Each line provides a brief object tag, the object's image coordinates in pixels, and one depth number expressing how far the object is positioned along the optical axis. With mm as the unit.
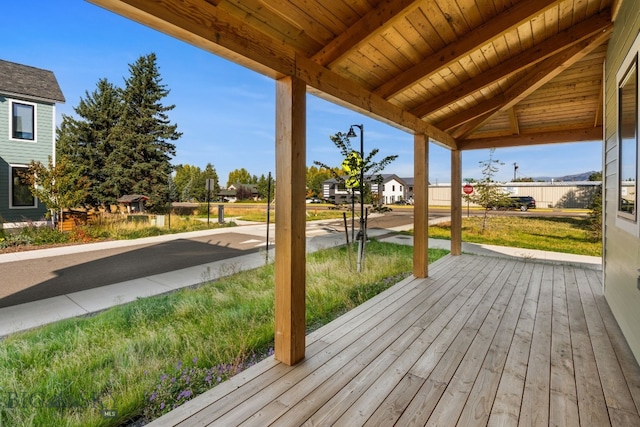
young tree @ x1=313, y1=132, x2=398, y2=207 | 5176
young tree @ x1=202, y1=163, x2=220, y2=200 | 32822
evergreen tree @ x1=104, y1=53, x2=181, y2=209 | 14398
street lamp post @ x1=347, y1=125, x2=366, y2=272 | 5070
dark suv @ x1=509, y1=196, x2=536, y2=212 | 21981
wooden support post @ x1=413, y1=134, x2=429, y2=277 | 4180
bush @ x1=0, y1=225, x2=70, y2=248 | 6618
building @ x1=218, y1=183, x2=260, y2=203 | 39619
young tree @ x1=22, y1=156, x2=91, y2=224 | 7852
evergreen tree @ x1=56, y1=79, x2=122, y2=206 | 14438
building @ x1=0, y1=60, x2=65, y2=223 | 8367
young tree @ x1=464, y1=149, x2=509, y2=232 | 9555
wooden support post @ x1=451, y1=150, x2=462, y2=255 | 5527
